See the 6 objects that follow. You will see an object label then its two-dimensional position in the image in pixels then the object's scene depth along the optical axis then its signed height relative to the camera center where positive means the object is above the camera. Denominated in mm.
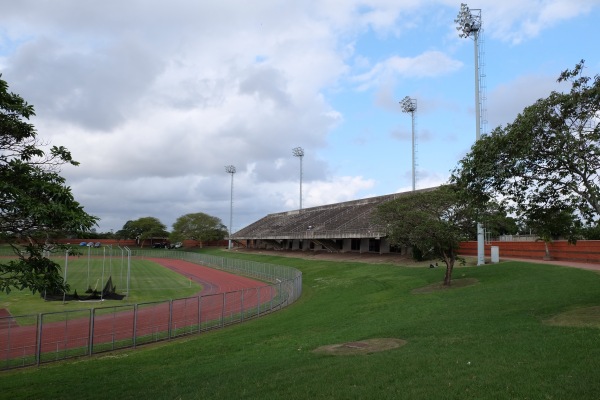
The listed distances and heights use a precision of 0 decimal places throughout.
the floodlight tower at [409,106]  66438 +19219
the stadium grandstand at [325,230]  58688 +1207
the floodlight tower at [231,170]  115538 +16602
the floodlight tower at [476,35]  34312 +15953
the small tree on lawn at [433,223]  26203 +988
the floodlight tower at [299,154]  101325 +18492
